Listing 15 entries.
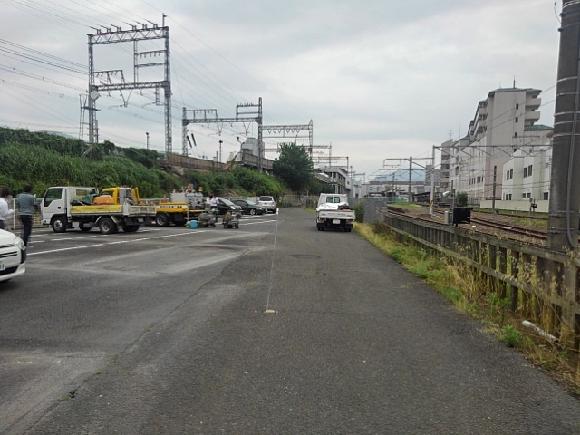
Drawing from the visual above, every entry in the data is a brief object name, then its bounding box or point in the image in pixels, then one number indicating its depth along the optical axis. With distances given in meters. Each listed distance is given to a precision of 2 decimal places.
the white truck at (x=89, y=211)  21.27
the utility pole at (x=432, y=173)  30.77
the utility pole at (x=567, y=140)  6.09
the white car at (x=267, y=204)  49.09
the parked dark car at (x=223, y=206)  33.25
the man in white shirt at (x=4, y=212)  11.37
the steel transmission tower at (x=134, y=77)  37.22
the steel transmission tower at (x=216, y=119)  59.22
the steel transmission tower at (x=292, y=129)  71.00
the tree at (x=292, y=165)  85.06
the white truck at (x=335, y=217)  25.55
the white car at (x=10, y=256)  8.02
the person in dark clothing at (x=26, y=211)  13.90
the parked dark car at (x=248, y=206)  45.53
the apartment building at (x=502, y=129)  77.88
